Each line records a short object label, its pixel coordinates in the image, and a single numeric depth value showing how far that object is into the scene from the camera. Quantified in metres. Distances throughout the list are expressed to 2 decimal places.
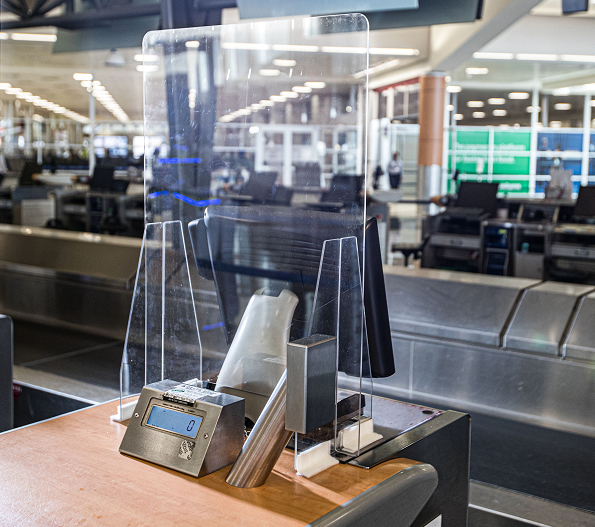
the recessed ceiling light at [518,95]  16.50
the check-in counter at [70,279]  4.34
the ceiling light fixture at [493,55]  12.52
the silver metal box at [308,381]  0.99
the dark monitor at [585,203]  6.11
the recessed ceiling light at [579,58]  12.52
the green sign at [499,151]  16.41
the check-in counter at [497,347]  2.73
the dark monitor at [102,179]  8.28
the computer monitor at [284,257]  1.24
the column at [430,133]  13.35
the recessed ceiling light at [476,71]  14.71
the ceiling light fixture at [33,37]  12.44
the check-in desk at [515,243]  5.80
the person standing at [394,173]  14.45
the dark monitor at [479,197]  6.60
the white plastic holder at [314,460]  1.12
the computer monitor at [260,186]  3.20
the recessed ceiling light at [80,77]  14.82
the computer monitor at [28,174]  10.16
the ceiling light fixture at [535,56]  12.48
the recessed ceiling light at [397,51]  12.55
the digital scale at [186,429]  1.10
